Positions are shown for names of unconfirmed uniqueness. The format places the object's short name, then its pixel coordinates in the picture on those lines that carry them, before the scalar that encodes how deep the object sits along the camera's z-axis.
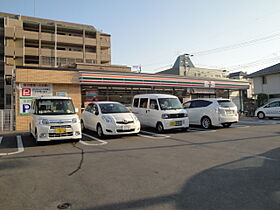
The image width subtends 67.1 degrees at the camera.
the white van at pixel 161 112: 10.22
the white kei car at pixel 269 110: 16.42
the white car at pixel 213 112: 11.05
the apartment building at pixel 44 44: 35.84
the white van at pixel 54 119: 7.60
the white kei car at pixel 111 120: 8.88
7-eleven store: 13.80
